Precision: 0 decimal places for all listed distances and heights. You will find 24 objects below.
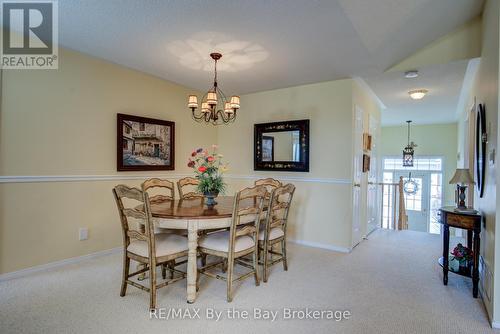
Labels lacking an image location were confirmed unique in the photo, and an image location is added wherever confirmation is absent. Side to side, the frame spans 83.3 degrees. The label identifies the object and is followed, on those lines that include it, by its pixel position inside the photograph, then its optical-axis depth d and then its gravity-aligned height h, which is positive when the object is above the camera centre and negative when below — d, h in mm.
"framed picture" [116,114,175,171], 3613 +257
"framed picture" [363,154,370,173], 4477 +28
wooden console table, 2508 -569
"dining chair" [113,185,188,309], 2189 -695
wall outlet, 3273 -842
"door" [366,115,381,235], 4891 -442
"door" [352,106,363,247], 4043 -185
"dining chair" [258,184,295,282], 2748 -691
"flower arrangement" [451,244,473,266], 2766 -883
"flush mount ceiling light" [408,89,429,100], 4383 +1150
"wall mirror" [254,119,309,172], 4262 +287
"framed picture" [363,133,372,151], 4483 +376
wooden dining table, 2311 -502
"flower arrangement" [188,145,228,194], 2723 -108
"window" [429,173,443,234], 7586 -895
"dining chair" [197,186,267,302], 2379 -697
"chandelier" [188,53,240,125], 2938 +637
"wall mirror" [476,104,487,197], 2605 +178
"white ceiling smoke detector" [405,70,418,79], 3533 +1171
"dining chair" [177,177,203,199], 3434 -250
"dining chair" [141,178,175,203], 3023 -257
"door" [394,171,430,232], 7855 -1074
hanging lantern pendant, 7480 +300
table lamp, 2787 -149
